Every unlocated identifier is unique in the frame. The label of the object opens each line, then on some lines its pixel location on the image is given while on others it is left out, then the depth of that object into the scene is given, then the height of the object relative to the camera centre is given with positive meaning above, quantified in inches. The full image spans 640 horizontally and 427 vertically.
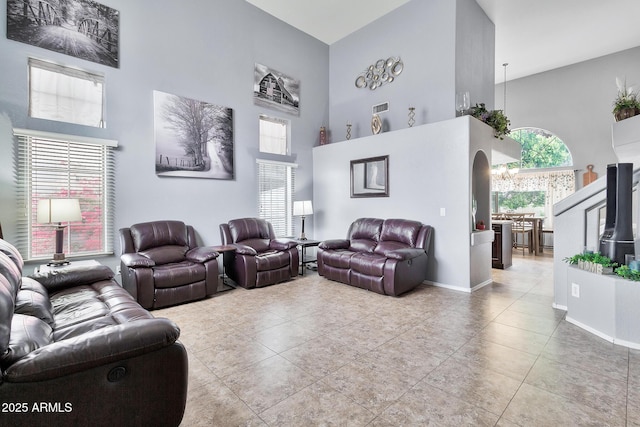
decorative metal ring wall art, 223.9 +107.8
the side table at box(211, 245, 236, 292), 175.7 -31.1
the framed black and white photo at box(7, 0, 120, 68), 134.3 +88.1
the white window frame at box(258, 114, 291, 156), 228.1 +55.4
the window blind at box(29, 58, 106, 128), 139.9 +57.1
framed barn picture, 222.2 +93.6
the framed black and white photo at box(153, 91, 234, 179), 175.0 +45.7
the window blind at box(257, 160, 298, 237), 227.0 +13.6
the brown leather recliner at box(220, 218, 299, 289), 176.6 -27.2
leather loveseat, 162.6 -26.5
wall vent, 230.4 +80.5
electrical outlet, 123.2 -32.5
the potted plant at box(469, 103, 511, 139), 192.1 +60.9
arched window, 322.0 +40.3
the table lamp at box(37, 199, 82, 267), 123.6 -1.5
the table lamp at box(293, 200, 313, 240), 226.2 +1.5
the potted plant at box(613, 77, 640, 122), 177.5 +63.2
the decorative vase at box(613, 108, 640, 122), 177.6 +59.4
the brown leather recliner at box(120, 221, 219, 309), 140.2 -27.6
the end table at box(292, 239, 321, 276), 210.5 -23.2
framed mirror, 211.8 +25.2
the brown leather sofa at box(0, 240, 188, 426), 48.0 -29.0
